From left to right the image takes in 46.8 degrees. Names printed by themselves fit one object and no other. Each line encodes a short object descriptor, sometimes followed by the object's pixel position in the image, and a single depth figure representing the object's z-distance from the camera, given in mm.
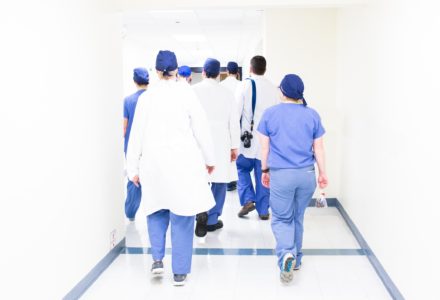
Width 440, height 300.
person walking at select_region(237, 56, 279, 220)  4629
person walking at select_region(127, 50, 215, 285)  3221
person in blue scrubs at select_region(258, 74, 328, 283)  3217
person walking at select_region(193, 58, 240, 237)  4312
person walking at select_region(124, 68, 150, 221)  4513
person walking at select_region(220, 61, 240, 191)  4988
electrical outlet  3723
